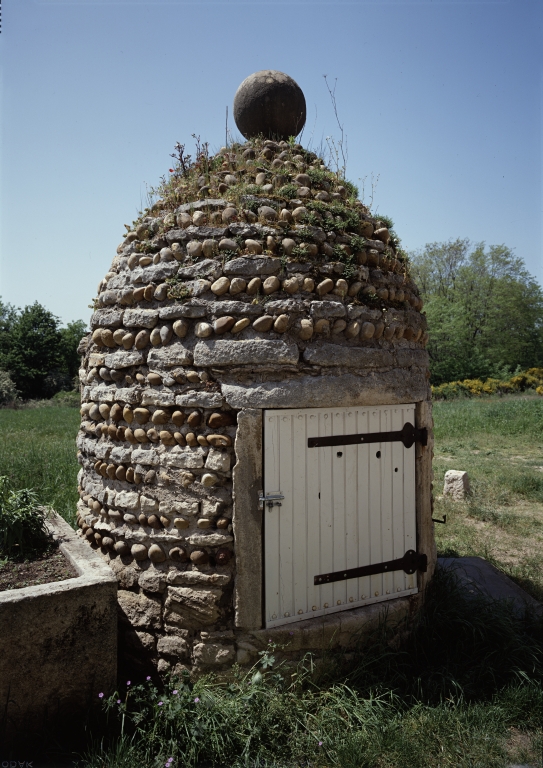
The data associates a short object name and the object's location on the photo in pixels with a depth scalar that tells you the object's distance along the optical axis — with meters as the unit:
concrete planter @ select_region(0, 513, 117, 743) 3.45
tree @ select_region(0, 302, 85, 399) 37.84
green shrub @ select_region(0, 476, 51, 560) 4.54
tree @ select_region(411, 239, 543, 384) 36.84
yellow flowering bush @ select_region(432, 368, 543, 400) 29.81
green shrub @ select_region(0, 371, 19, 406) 32.38
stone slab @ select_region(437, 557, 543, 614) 5.59
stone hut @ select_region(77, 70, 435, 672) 4.03
